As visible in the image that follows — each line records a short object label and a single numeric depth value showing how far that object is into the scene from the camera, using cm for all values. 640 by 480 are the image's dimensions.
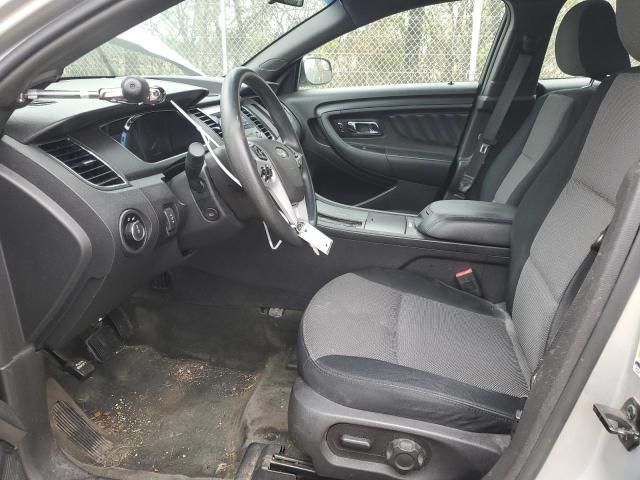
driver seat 111
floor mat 163
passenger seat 172
